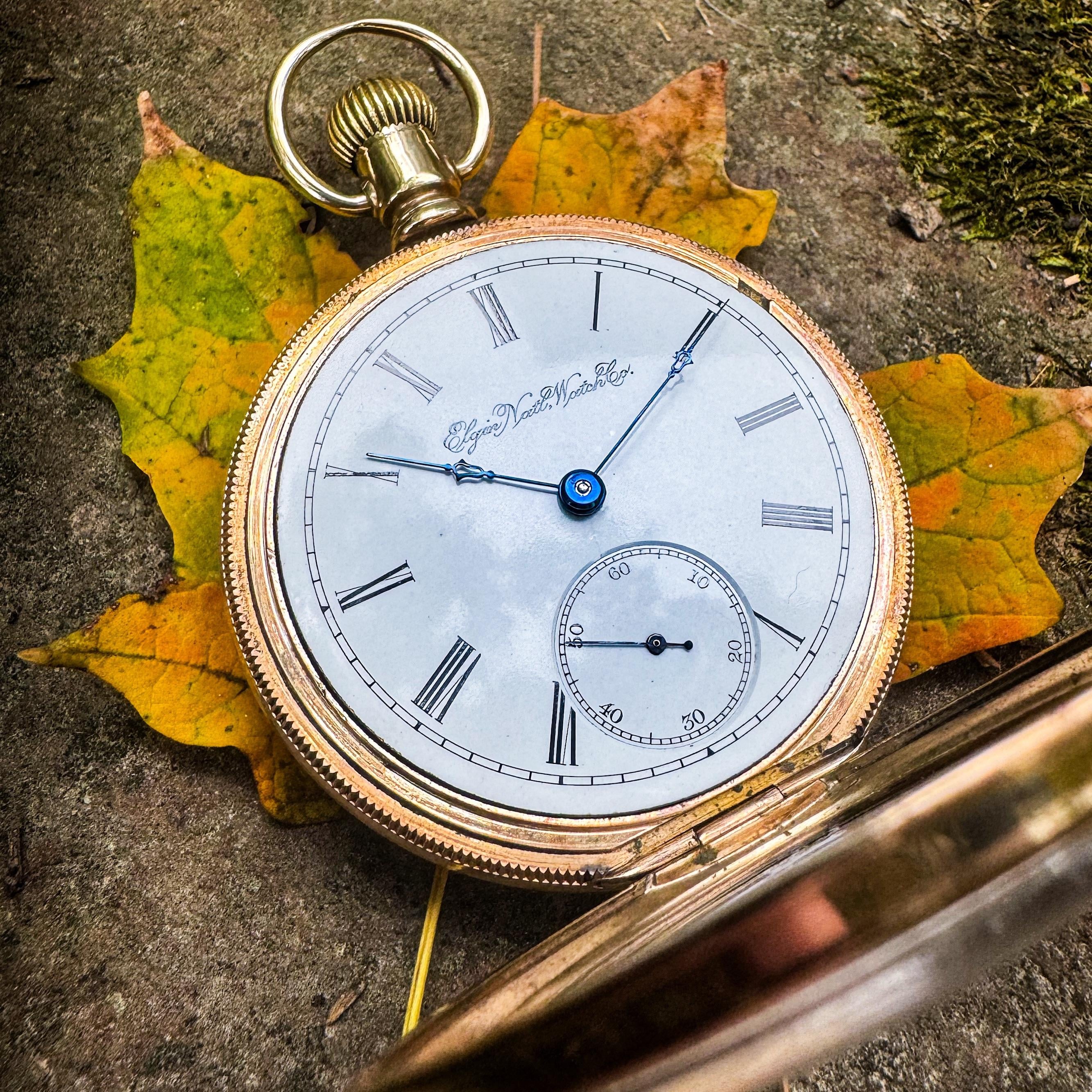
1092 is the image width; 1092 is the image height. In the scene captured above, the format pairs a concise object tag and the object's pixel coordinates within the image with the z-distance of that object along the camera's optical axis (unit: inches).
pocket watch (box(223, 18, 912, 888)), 4.4
